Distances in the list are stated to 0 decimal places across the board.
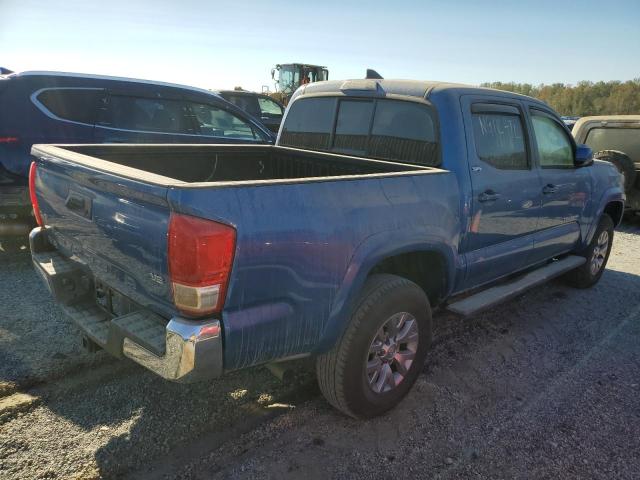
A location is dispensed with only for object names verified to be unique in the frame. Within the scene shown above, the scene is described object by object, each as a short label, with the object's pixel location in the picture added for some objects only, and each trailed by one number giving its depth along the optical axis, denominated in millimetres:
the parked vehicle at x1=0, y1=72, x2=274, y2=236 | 4926
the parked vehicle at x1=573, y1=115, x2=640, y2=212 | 7801
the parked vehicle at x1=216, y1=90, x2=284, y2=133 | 12359
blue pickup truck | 1969
